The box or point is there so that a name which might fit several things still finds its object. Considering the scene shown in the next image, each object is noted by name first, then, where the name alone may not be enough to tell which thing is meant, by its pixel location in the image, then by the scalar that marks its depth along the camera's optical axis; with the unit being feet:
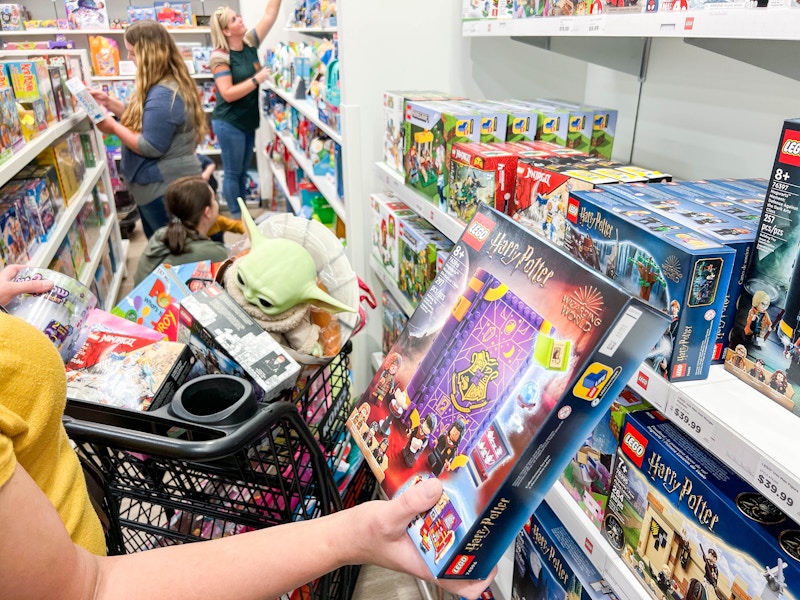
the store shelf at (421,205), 4.46
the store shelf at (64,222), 7.27
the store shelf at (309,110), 7.80
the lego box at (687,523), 2.15
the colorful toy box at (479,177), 3.94
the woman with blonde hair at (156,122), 9.66
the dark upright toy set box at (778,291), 2.15
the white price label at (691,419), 2.23
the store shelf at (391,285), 5.95
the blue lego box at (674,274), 2.29
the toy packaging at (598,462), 2.93
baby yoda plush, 3.64
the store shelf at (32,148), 6.25
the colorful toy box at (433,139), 4.61
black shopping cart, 2.57
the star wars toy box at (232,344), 3.18
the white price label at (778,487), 1.86
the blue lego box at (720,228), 2.37
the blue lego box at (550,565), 3.51
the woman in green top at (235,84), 12.32
